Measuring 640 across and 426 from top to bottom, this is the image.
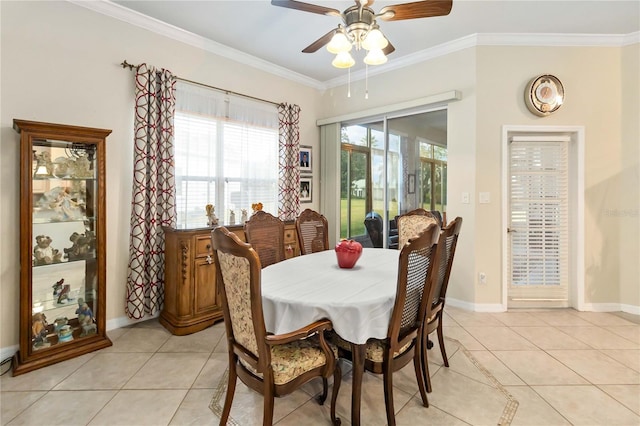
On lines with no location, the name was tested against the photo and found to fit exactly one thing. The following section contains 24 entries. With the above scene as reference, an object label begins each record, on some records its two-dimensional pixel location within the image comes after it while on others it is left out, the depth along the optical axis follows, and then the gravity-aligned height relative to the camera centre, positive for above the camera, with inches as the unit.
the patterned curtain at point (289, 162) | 165.5 +25.0
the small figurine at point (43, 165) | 92.1 +13.3
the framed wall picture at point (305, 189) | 181.1 +11.7
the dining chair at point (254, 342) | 52.8 -24.4
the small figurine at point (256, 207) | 139.4 +1.1
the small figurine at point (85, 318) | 101.2 -35.0
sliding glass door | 151.9 +20.4
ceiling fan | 76.7 +48.5
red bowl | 84.0 -11.6
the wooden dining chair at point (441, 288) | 75.0 -20.6
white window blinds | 130.4 +25.4
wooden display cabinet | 88.3 -10.3
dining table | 59.9 -18.7
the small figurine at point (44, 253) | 93.4 -13.0
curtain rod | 113.9 +53.6
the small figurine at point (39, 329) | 91.7 -35.0
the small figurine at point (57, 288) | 97.3 -24.1
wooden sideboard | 112.7 -27.2
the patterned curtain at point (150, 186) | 114.2 +8.7
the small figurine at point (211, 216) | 130.1 -2.7
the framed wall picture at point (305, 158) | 180.9 +29.6
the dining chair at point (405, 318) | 59.7 -22.5
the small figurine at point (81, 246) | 100.2 -11.7
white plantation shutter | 136.5 -3.9
